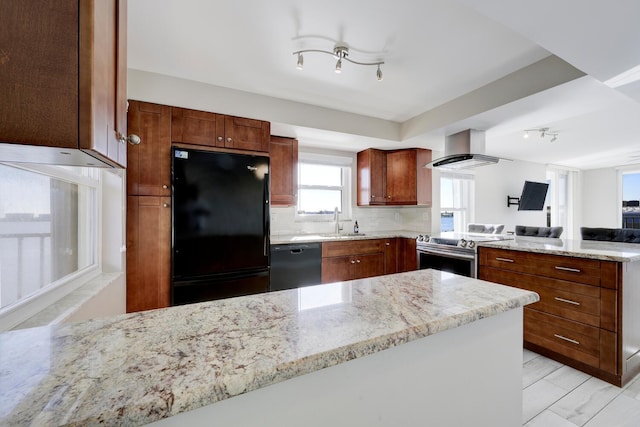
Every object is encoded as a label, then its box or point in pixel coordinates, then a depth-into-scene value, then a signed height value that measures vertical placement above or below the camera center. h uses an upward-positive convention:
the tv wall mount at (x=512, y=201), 5.45 +0.24
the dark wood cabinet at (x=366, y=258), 3.42 -0.61
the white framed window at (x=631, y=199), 5.94 +0.31
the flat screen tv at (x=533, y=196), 5.38 +0.35
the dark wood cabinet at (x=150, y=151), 2.37 +0.55
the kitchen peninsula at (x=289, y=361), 0.43 -0.28
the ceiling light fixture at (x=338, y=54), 2.01 +1.21
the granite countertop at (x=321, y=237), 3.20 -0.31
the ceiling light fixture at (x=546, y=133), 3.56 +1.10
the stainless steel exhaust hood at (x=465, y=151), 3.10 +0.72
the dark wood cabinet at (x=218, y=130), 2.51 +0.81
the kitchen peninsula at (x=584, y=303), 1.90 -0.68
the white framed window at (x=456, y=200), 4.73 +0.23
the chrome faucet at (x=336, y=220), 4.15 -0.11
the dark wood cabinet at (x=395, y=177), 3.99 +0.54
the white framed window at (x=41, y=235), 1.06 -0.11
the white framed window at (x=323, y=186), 4.02 +0.41
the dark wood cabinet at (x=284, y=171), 3.32 +0.52
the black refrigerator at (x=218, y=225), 2.45 -0.11
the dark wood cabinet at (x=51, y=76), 0.50 +0.26
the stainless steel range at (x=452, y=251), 2.89 -0.44
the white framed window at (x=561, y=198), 6.33 +0.37
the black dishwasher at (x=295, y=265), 3.06 -0.61
